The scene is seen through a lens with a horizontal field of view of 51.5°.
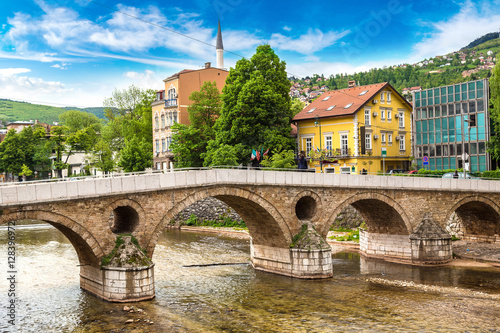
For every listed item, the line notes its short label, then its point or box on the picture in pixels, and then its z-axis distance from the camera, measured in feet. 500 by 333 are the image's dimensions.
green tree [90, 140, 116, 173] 192.85
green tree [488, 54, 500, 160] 131.23
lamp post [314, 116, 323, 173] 134.06
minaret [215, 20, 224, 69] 183.32
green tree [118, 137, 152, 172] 171.94
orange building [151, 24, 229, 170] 163.84
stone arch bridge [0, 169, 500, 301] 59.16
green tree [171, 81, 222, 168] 152.46
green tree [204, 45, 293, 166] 129.90
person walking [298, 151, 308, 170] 84.41
